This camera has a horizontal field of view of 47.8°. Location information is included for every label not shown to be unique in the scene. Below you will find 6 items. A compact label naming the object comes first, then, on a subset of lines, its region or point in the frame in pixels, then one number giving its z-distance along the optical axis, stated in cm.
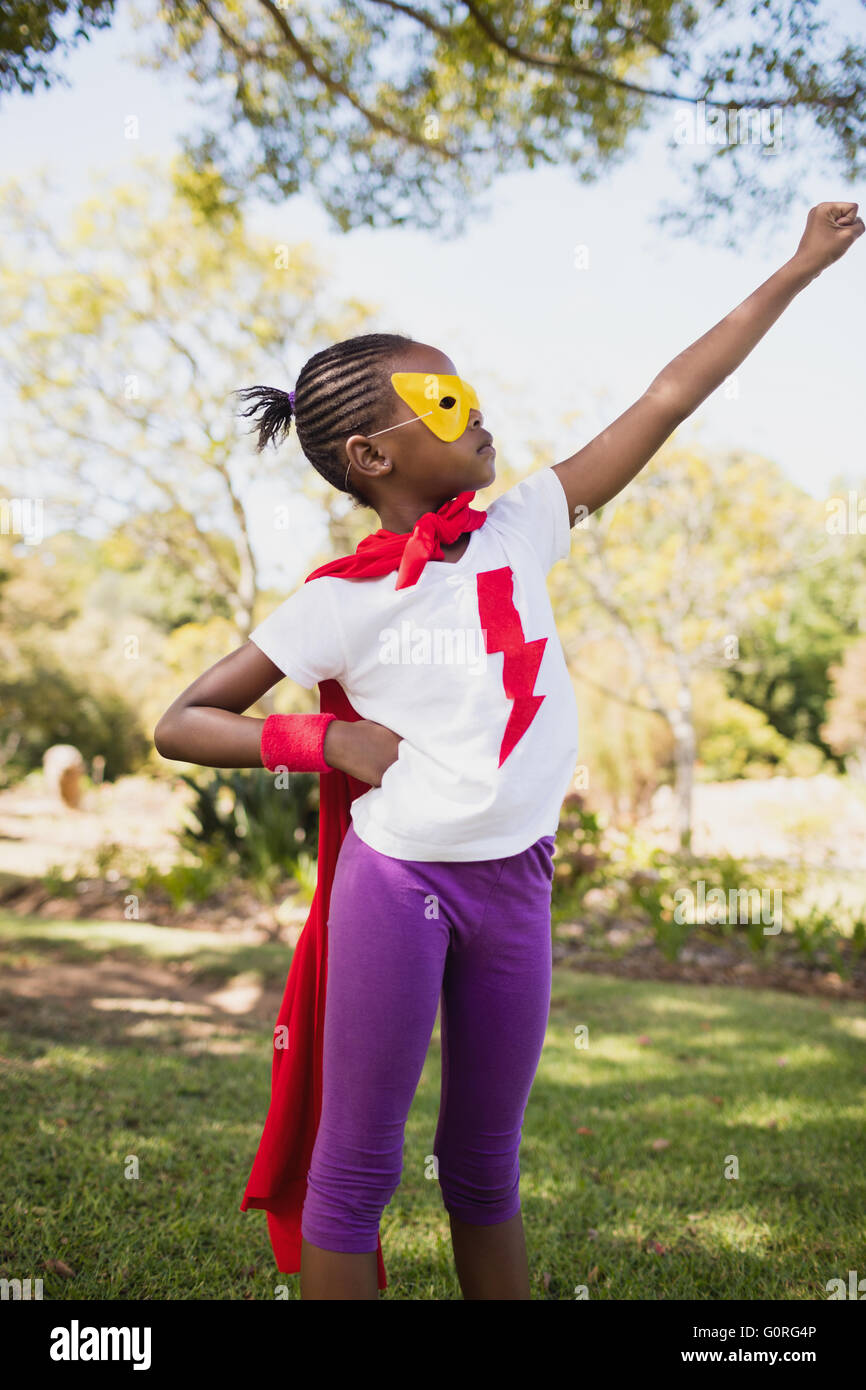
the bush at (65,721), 1680
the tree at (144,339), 1141
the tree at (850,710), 1598
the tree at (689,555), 1050
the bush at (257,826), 763
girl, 144
